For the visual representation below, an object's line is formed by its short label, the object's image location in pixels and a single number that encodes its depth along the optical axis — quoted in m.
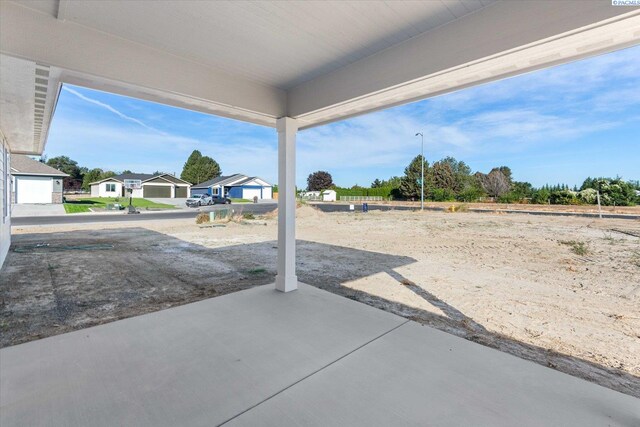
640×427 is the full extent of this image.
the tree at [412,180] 33.09
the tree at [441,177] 35.31
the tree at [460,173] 36.16
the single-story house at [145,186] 34.41
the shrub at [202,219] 14.56
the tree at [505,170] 37.96
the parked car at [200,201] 24.39
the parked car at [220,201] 28.00
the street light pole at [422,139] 19.28
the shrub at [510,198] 24.75
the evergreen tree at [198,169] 53.72
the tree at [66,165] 45.04
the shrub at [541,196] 22.95
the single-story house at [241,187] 38.38
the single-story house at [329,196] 41.47
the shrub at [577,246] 7.54
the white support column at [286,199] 4.00
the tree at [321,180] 52.25
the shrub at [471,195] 28.45
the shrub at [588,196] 19.71
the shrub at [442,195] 30.88
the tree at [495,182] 34.12
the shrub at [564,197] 21.08
